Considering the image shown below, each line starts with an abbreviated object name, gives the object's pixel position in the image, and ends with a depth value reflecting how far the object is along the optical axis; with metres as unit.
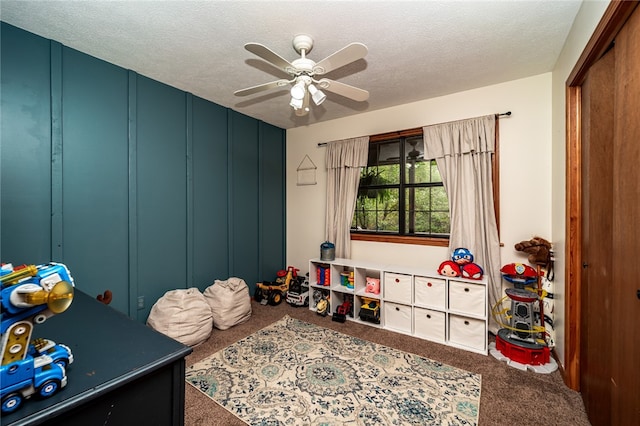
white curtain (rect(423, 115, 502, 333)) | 2.80
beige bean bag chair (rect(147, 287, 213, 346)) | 2.51
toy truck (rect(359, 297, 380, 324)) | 3.07
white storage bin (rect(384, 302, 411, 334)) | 2.92
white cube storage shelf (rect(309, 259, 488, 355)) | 2.57
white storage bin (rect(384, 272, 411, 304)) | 2.93
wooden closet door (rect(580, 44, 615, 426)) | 1.51
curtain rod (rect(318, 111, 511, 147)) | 2.77
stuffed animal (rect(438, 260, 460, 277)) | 2.75
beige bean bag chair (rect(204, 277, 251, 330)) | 2.93
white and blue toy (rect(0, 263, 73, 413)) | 0.65
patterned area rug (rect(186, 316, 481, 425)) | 1.72
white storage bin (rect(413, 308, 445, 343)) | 2.72
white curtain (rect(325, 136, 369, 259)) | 3.64
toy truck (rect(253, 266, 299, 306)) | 3.68
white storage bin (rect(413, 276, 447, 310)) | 2.74
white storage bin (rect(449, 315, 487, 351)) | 2.53
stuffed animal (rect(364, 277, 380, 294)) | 3.23
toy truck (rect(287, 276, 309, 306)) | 3.63
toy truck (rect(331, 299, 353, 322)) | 3.18
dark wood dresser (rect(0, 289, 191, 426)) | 0.67
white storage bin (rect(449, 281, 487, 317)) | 2.55
